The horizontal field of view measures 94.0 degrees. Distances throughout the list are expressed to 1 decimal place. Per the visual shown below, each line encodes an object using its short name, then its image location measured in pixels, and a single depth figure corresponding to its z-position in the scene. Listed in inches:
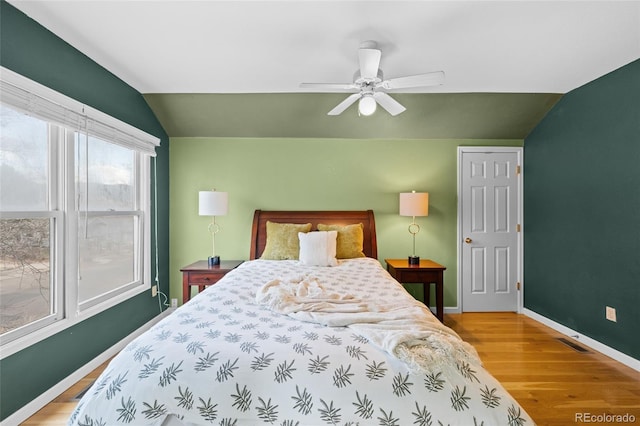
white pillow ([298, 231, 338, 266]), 116.4
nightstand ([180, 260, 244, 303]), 125.4
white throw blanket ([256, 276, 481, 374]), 49.0
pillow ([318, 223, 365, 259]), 129.1
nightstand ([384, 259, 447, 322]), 129.1
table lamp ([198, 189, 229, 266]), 131.3
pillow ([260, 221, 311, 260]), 127.1
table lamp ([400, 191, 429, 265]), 136.0
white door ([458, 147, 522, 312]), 151.3
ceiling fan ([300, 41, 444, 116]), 78.1
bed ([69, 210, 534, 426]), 44.5
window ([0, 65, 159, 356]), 75.6
